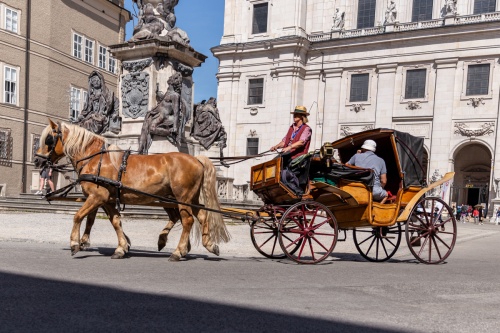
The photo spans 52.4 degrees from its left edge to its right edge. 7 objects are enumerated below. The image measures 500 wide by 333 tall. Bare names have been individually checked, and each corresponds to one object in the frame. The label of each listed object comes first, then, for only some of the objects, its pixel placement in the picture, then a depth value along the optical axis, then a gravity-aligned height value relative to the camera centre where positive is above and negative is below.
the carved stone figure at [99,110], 16.64 +1.15
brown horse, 7.85 -0.47
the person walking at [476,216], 33.41 -3.38
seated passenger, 8.60 -0.12
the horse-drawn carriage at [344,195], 8.15 -0.64
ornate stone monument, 14.90 +1.96
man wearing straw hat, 8.25 +0.29
